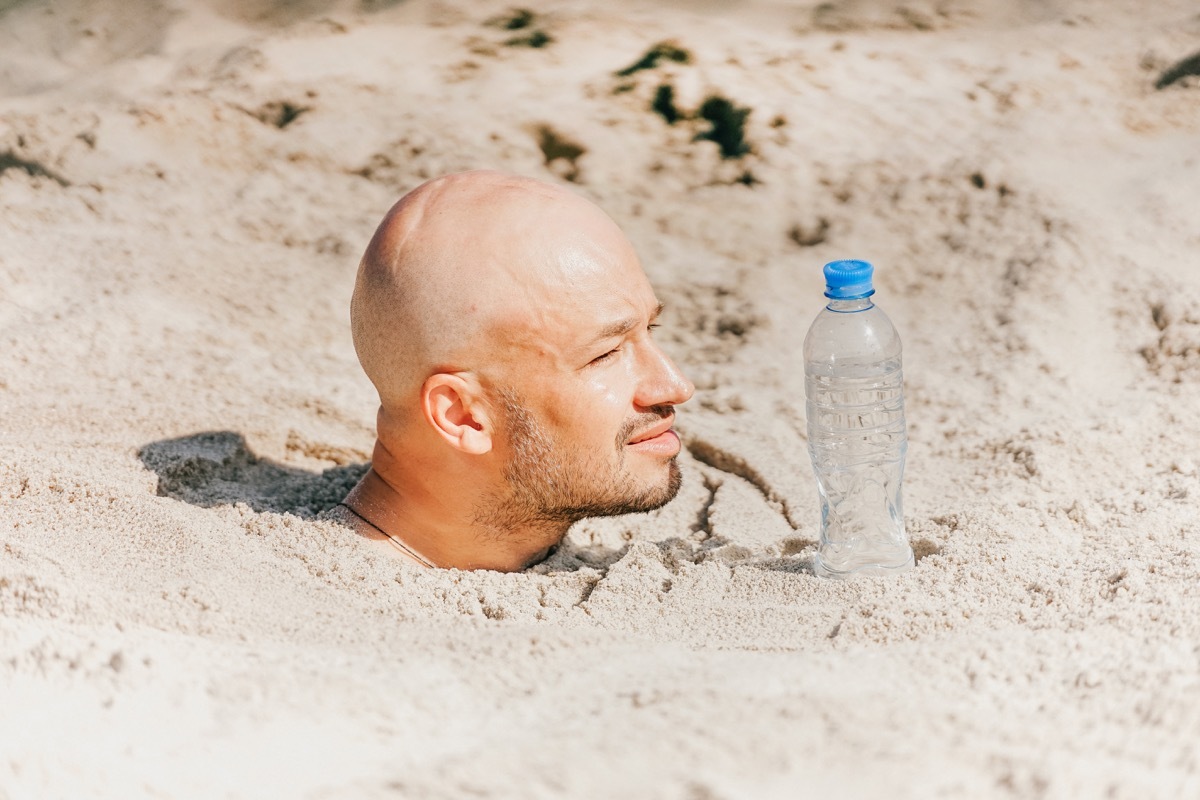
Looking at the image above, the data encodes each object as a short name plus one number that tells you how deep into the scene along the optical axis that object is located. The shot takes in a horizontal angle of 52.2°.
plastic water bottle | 2.69
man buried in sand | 2.49
